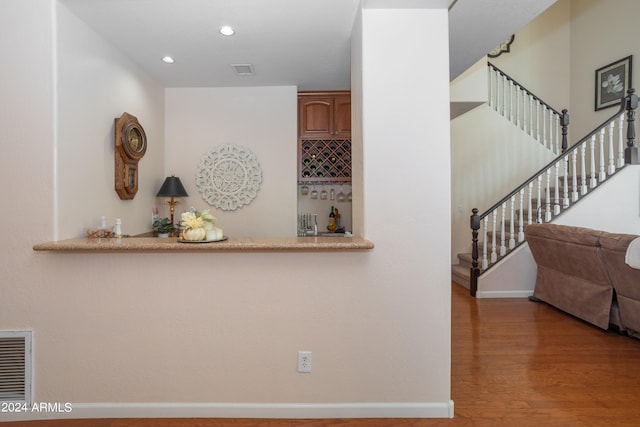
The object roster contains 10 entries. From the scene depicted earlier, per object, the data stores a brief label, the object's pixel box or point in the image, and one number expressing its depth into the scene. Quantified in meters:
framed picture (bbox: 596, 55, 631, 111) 5.43
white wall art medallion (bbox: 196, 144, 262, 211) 4.04
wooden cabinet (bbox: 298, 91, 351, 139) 4.16
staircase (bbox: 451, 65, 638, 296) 4.69
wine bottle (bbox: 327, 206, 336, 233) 4.39
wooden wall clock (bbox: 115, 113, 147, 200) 2.93
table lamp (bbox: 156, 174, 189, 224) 3.69
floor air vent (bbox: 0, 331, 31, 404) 2.07
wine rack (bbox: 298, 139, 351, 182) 4.18
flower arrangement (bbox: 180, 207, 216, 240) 2.10
